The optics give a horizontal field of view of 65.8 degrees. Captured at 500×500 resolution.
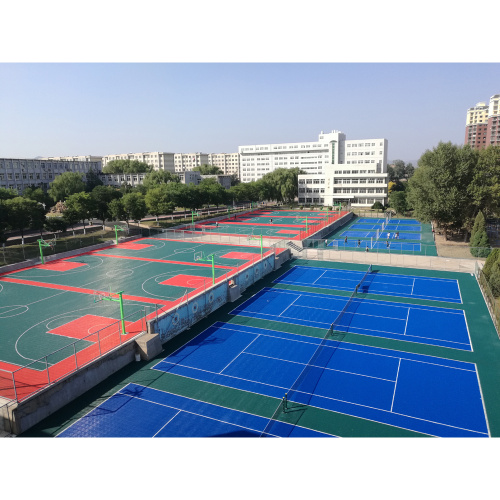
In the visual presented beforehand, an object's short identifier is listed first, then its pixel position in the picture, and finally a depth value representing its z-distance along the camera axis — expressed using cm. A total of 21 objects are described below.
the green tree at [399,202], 6606
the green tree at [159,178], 8811
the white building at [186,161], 16751
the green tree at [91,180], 8701
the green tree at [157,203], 5531
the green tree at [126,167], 11244
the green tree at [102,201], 5008
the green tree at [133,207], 4991
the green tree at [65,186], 7056
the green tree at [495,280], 2348
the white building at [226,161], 17250
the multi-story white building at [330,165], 7888
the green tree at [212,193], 6662
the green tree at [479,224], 3609
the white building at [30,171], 7631
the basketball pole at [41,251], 3391
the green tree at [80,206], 4603
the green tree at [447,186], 3975
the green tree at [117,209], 4903
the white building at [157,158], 14788
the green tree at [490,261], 2532
